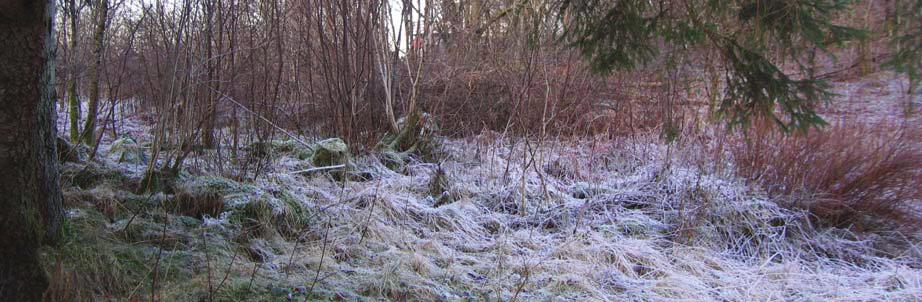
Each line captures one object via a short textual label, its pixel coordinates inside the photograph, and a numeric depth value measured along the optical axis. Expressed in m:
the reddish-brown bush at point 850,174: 3.92
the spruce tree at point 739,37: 2.87
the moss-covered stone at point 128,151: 4.39
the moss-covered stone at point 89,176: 3.59
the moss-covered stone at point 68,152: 3.90
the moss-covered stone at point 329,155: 5.18
